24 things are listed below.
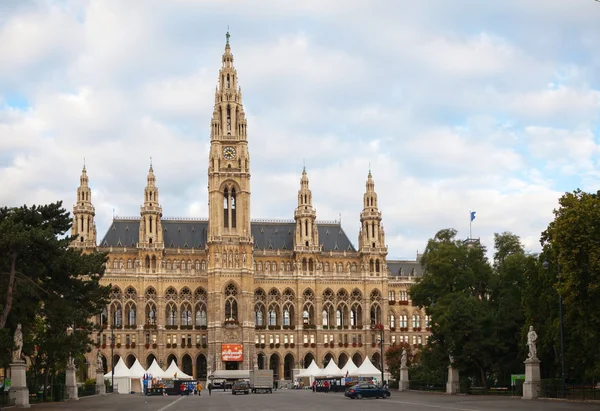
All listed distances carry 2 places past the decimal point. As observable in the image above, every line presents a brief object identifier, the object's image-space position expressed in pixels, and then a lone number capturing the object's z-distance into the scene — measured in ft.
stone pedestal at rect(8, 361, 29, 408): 181.98
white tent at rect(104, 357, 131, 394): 363.97
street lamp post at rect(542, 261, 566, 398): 180.75
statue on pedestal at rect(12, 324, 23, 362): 185.47
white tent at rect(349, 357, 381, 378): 371.97
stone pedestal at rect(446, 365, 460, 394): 247.91
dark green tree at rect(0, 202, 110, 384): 176.35
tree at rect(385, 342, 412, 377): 415.31
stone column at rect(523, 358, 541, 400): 194.08
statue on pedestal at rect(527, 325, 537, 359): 199.11
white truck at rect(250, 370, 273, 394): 328.29
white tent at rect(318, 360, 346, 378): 383.41
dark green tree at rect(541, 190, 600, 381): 173.27
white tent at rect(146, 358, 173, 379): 370.53
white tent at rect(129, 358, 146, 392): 367.56
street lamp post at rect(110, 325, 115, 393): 350.23
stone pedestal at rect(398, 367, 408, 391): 298.97
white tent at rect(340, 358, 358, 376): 381.81
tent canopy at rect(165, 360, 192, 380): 374.14
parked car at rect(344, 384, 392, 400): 225.35
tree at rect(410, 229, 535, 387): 252.83
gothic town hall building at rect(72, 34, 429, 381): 462.19
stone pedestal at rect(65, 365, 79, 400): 245.04
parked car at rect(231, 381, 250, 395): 306.76
